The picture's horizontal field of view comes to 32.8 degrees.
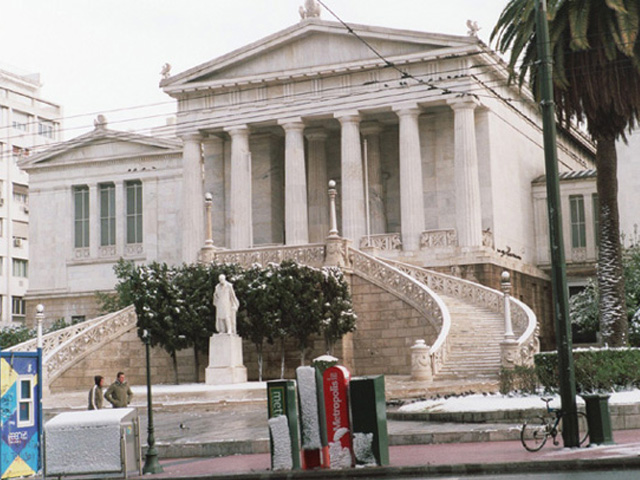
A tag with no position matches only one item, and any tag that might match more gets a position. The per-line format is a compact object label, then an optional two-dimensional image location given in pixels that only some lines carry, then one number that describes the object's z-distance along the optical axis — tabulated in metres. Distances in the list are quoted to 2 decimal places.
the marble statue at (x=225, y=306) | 37.22
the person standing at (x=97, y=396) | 22.67
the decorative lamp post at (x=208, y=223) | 42.19
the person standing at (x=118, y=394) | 22.98
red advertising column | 15.81
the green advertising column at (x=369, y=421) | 15.61
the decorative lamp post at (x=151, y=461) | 17.64
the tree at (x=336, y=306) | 39.75
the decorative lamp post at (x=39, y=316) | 29.90
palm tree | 28.81
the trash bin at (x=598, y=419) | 16.58
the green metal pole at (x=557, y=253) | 16.64
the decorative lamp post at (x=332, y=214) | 40.69
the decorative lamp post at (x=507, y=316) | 32.59
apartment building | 85.44
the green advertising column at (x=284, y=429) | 16.08
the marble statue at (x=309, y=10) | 52.75
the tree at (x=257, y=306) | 38.97
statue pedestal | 37.06
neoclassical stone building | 49.44
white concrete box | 16.42
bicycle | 16.67
